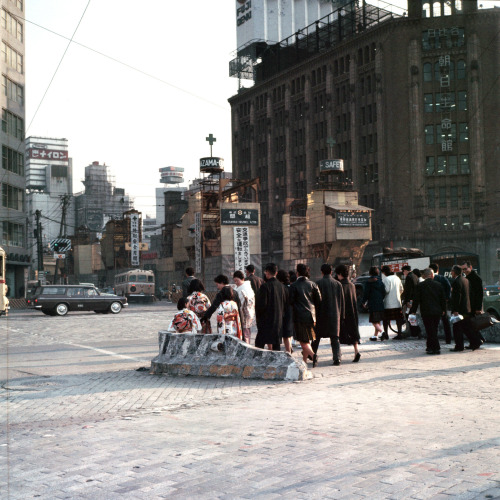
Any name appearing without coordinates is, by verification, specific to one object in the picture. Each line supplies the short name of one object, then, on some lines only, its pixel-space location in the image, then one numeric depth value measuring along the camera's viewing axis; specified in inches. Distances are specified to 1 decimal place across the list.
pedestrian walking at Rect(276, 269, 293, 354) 459.2
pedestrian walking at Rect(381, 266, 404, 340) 641.0
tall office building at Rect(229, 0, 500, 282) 2546.8
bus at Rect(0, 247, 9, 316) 1288.1
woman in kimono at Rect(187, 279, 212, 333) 494.3
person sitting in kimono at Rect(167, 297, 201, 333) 460.1
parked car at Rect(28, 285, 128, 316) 1326.3
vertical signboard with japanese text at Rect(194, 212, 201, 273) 2386.9
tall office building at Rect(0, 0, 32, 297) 2108.8
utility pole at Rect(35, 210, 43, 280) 2284.7
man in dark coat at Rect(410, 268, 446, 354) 510.6
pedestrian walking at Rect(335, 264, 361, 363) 487.5
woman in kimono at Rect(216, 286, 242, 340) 448.8
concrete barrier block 400.8
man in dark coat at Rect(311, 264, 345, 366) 463.8
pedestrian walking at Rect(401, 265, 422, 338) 618.2
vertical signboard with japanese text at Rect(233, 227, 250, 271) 2080.5
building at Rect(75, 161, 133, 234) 6077.8
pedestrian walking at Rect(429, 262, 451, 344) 566.0
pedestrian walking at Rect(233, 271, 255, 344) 512.4
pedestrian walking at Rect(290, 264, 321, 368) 446.9
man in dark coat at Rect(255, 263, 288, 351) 454.6
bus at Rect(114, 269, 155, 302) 2263.8
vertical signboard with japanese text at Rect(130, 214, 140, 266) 3085.6
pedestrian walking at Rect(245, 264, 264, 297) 542.9
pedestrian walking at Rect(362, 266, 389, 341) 636.1
